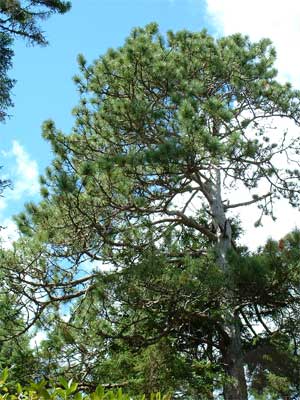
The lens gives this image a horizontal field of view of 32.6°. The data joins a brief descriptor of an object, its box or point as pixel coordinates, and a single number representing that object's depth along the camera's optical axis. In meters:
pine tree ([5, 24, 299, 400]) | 5.95
